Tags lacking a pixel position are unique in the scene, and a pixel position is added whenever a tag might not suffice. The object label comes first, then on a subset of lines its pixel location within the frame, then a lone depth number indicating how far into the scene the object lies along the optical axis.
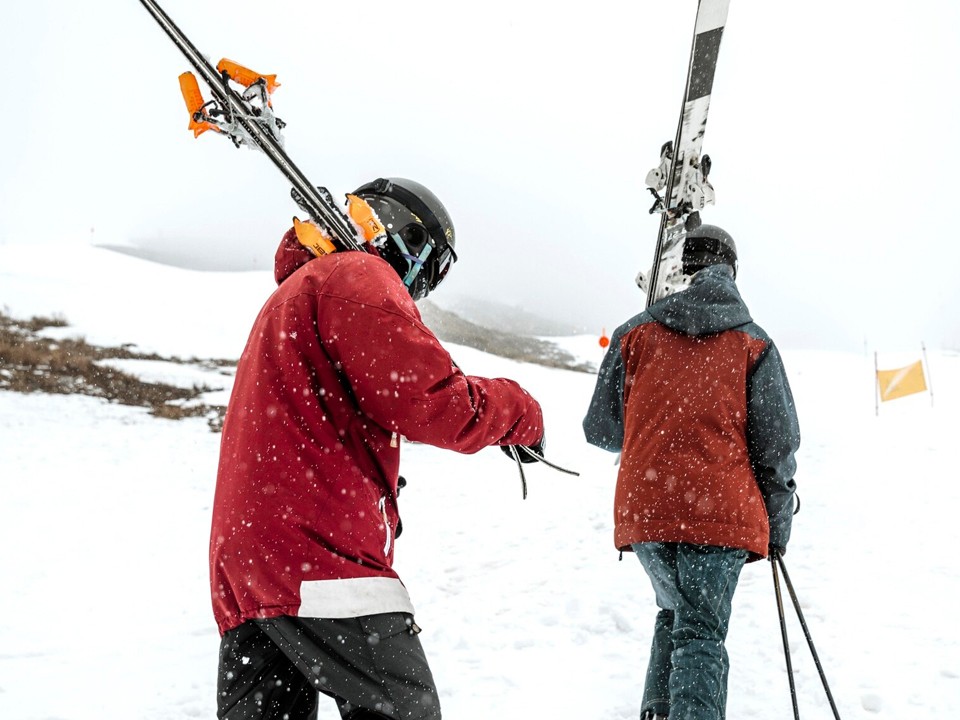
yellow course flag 13.16
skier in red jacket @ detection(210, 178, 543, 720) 1.47
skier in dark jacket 2.42
